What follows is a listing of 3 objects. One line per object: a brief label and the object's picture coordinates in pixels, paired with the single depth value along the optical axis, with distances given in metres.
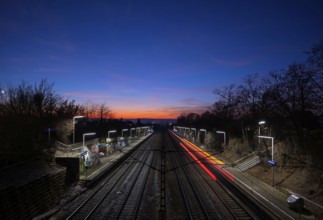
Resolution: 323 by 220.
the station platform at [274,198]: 13.64
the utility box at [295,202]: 13.95
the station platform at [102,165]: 22.08
